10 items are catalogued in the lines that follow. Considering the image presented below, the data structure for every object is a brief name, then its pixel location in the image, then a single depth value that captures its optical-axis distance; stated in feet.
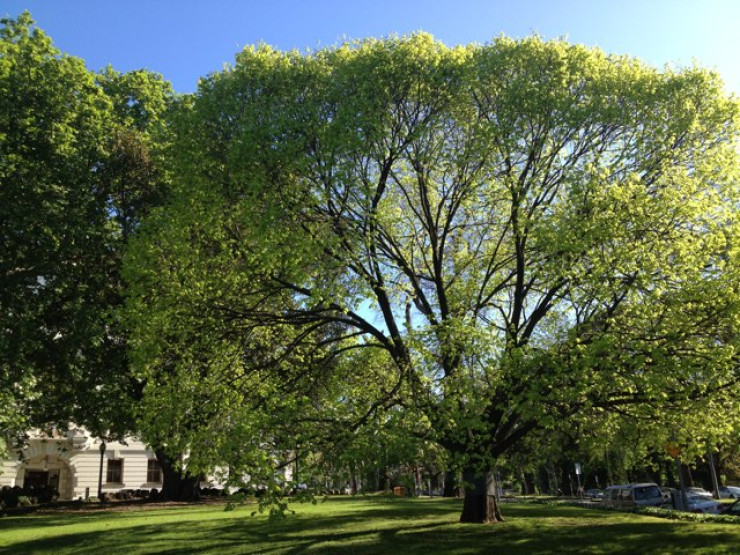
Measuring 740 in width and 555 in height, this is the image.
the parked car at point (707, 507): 97.10
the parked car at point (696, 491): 132.11
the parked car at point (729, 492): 178.96
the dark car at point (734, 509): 83.51
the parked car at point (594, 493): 164.14
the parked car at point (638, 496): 104.68
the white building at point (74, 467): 139.74
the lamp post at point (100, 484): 123.32
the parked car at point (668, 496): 103.26
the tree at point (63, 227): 71.41
